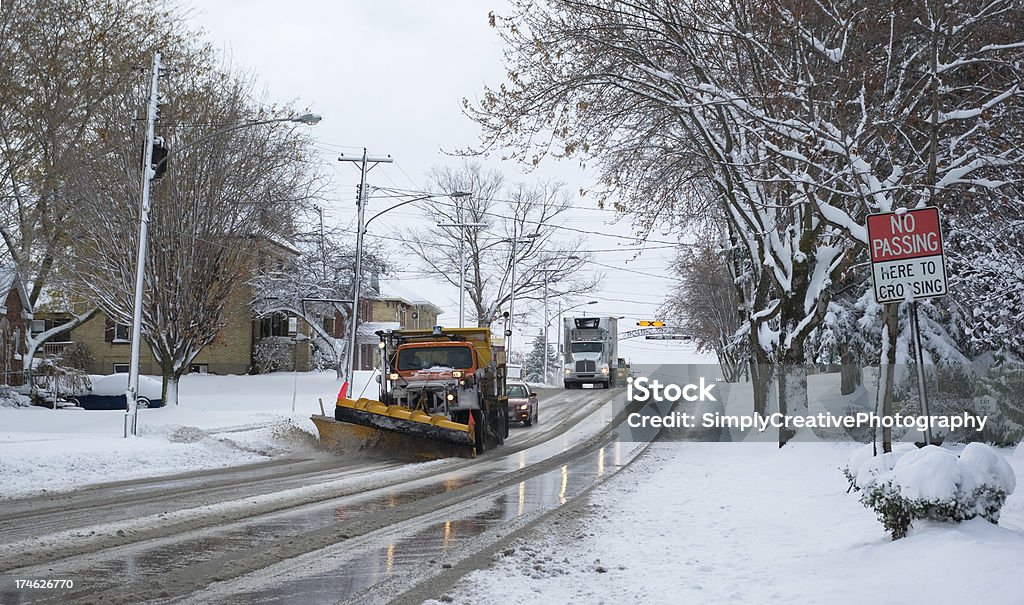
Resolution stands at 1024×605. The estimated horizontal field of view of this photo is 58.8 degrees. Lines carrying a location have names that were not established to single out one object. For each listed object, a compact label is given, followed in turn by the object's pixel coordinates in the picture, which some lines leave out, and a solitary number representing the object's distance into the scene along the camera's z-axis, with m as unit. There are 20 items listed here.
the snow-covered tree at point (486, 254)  58.88
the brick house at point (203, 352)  53.81
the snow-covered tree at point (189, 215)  28.09
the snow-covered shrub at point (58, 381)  34.22
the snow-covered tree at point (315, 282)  48.50
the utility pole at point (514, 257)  54.34
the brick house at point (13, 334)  36.19
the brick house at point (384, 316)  64.25
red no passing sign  9.33
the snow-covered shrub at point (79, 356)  47.70
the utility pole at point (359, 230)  32.66
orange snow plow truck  19.25
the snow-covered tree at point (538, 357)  96.66
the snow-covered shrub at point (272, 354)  53.66
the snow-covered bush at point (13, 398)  31.79
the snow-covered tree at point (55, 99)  23.97
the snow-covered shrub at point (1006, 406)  16.33
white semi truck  53.44
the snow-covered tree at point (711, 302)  39.31
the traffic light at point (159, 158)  20.77
